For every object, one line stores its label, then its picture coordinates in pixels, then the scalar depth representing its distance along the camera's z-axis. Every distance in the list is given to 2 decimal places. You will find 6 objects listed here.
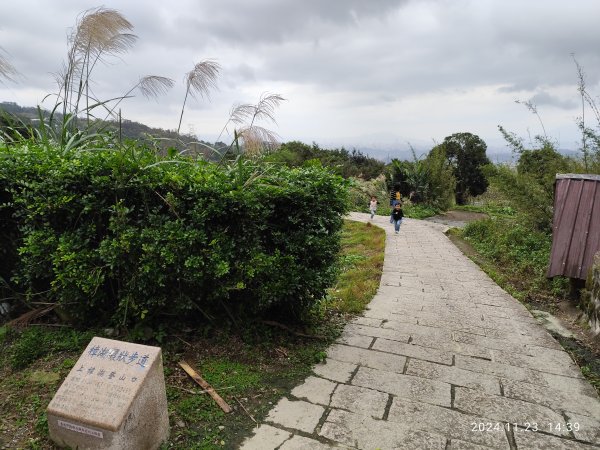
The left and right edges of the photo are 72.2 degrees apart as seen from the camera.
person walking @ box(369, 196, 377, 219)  14.84
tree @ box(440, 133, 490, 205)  25.25
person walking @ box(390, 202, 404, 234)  11.22
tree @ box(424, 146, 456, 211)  18.31
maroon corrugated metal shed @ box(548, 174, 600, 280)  5.01
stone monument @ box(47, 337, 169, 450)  2.04
